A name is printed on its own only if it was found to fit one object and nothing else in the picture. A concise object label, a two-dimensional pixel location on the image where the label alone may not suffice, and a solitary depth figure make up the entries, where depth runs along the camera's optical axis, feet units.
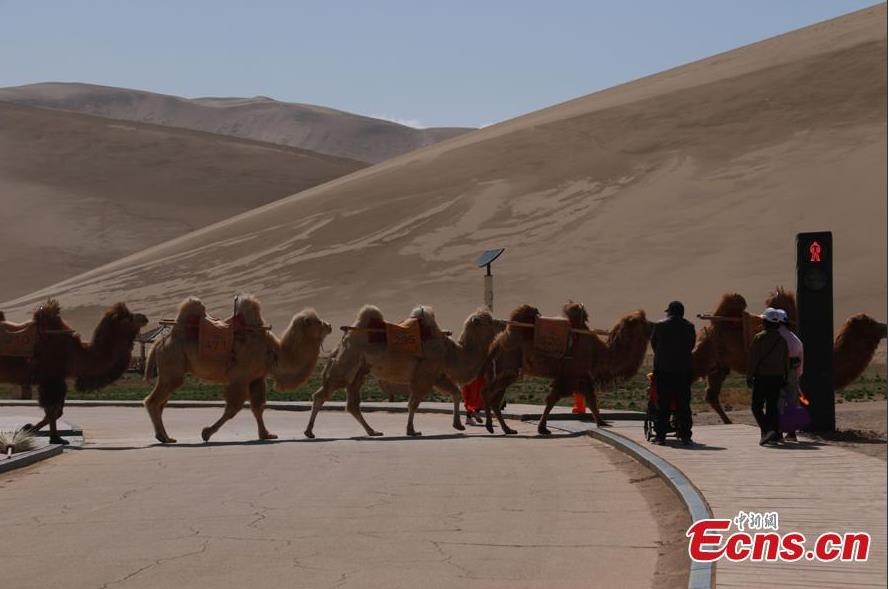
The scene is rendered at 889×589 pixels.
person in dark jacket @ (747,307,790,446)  52.19
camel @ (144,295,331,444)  65.21
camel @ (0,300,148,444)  66.13
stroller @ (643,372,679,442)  56.54
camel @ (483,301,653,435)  67.56
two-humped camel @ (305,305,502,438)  68.28
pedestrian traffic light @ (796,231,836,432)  57.21
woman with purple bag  52.60
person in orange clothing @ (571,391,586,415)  77.77
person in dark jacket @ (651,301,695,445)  55.47
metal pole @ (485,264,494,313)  94.53
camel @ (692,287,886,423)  65.00
